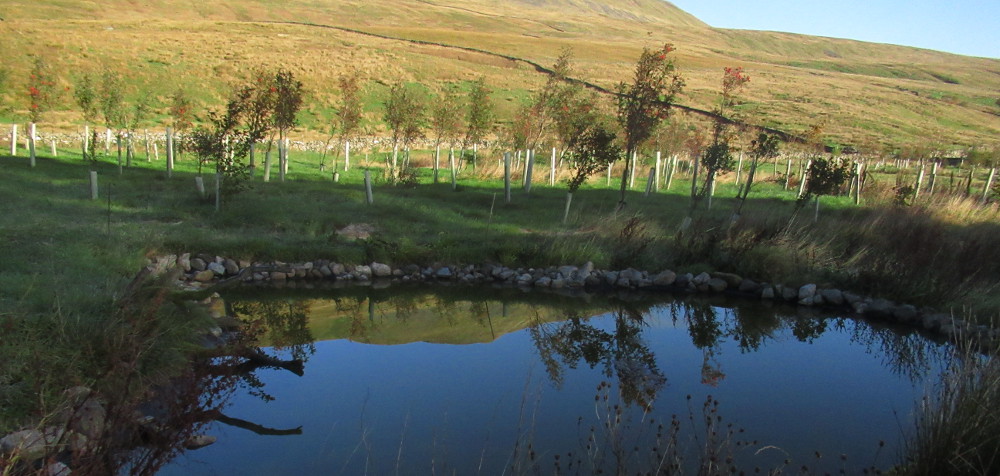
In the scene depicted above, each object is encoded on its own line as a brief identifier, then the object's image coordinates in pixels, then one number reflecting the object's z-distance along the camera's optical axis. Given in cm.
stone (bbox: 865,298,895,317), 1048
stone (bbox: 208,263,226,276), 1105
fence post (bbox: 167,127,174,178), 1903
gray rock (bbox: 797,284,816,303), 1117
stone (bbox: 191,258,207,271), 1098
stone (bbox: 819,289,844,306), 1109
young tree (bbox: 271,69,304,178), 2030
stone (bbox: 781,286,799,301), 1132
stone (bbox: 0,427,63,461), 416
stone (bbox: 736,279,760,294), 1168
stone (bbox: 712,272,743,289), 1184
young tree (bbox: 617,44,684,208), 1631
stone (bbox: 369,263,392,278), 1180
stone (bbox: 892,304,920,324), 1020
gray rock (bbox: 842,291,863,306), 1092
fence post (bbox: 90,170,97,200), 1460
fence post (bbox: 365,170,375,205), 1539
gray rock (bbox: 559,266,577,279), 1190
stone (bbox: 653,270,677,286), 1195
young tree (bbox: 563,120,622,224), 1620
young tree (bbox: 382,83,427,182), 2353
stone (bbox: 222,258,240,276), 1120
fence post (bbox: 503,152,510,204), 1723
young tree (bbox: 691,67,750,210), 1803
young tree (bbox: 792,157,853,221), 1520
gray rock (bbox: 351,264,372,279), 1171
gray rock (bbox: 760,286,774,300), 1146
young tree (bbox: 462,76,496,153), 2506
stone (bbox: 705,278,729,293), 1181
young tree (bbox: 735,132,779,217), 1720
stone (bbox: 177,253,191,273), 1076
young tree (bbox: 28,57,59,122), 2164
